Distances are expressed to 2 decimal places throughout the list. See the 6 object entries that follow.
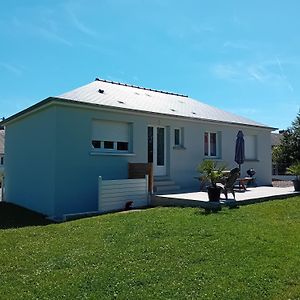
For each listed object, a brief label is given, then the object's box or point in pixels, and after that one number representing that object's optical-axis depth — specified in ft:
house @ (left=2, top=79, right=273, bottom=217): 43.37
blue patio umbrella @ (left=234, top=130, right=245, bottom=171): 55.31
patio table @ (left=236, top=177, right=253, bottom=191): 54.65
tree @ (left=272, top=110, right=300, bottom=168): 114.52
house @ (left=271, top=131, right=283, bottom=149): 170.35
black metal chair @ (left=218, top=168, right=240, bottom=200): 42.11
